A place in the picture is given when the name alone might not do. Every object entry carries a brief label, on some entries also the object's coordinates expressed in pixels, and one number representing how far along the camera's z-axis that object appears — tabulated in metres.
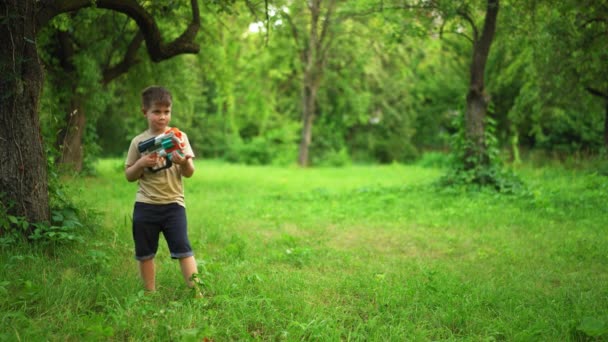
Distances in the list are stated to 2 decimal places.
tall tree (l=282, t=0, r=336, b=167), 21.81
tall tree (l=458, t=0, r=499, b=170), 11.96
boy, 4.07
